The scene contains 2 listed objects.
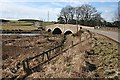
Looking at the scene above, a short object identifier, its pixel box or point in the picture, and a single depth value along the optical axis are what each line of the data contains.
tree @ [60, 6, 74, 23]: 44.59
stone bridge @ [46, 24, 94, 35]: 27.01
